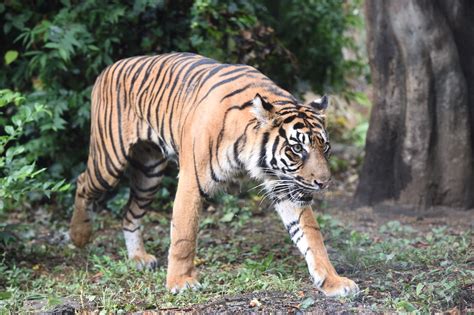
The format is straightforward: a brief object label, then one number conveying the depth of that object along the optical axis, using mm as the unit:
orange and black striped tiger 9594
